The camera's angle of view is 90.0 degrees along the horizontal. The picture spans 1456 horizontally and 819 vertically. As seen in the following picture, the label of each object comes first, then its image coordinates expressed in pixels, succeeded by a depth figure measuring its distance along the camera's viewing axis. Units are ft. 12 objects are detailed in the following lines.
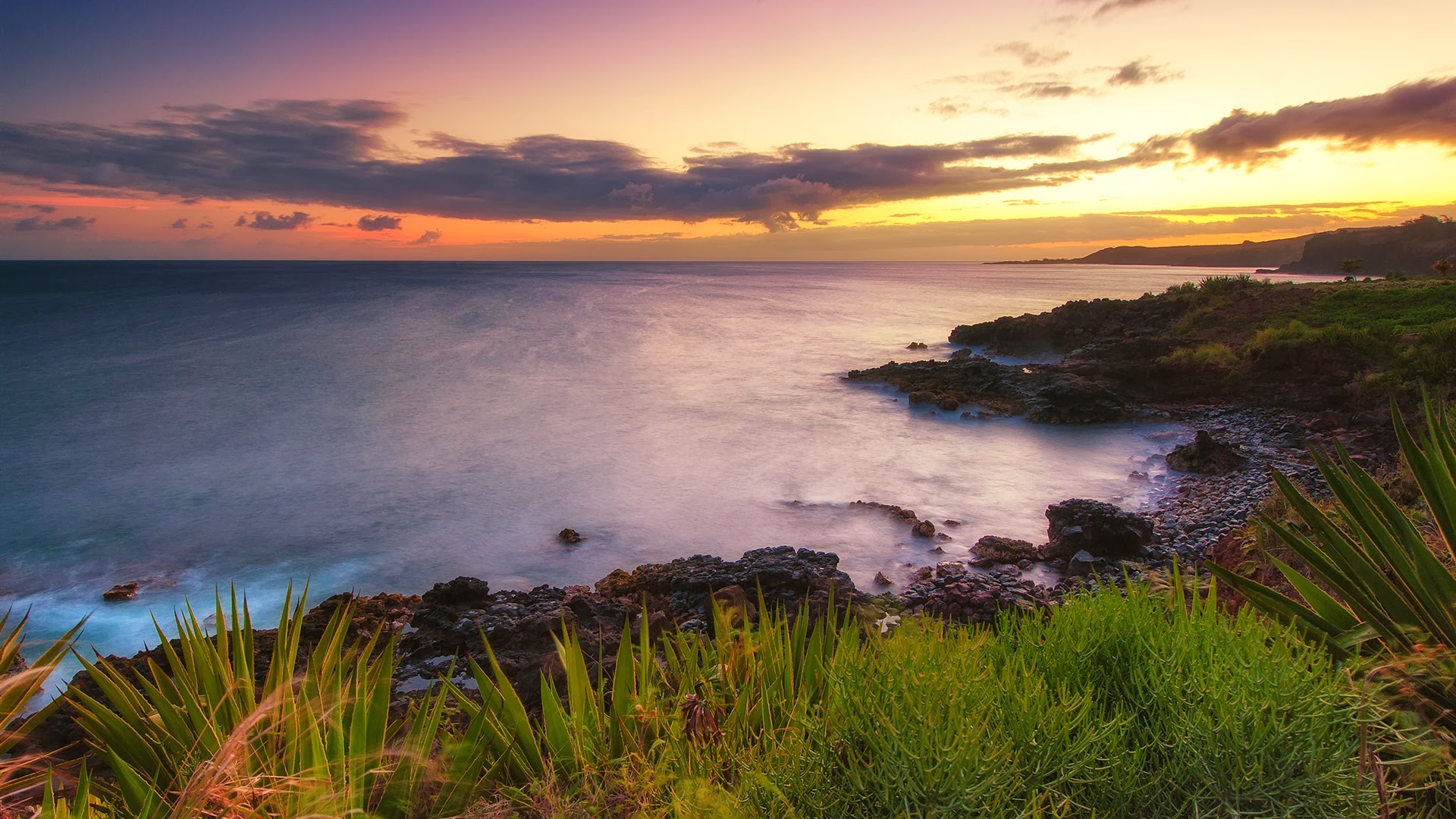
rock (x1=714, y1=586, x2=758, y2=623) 25.48
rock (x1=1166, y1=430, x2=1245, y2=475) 43.34
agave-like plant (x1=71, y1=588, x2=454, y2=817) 7.21
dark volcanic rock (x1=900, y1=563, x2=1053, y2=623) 25.41
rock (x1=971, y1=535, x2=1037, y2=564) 33.14
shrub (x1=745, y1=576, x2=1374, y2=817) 5.26
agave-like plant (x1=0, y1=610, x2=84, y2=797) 6.82
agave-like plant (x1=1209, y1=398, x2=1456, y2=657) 8.60
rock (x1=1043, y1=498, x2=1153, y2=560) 31.78
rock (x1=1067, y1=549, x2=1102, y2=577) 30.50
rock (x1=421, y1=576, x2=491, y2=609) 28.99
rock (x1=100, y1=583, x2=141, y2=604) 32.09
